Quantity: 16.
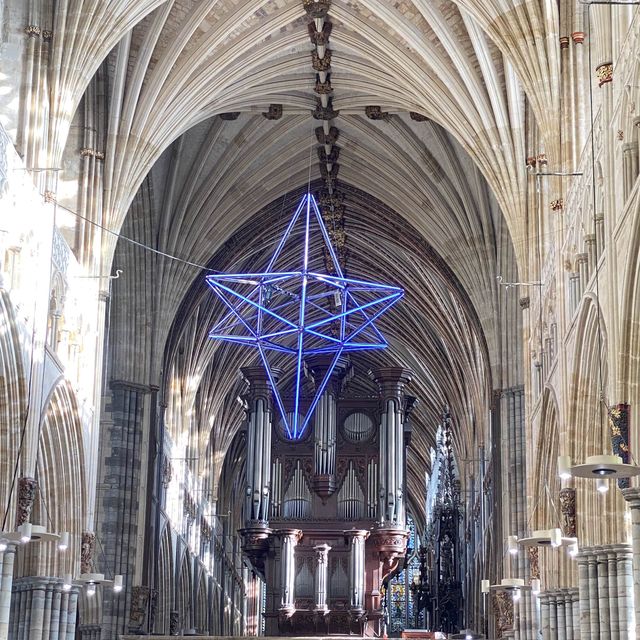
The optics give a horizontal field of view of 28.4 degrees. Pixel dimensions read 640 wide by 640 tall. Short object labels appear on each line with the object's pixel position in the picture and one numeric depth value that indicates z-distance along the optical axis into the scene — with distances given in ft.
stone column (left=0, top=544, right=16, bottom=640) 65.36
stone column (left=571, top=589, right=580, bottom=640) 75.97
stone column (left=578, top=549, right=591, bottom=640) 64.85
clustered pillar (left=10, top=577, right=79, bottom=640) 79.20
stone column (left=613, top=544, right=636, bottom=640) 62.44
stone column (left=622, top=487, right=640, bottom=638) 51.72
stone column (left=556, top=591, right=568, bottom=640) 77.05
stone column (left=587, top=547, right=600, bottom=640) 64.08
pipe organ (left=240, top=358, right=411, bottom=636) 116.88
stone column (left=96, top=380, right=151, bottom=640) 105.29
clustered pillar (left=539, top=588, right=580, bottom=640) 76.43
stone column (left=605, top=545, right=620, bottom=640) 62.80
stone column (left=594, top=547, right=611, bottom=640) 63.31
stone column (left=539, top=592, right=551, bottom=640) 78.95
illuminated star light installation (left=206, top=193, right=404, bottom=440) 87.45
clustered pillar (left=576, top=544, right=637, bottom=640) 62.30
